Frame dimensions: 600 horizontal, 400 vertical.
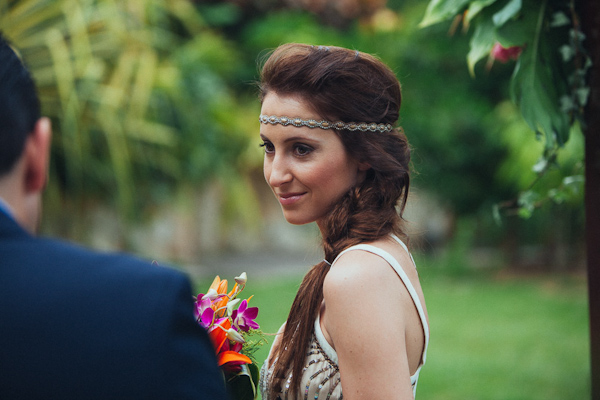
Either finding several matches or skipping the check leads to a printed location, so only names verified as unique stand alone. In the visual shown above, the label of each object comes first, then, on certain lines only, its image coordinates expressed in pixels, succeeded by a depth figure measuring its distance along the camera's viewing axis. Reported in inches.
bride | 70.3
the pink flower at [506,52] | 101.0
